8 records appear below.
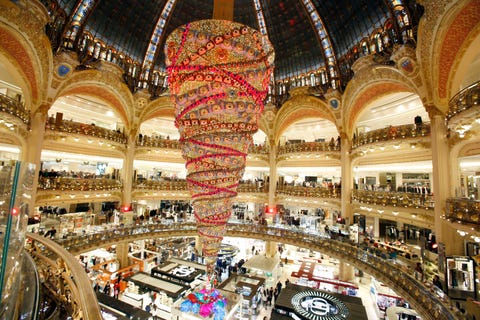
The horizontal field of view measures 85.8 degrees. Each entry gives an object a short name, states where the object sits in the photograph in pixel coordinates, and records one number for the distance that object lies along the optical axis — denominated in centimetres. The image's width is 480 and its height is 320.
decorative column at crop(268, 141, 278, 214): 2238
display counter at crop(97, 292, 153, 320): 1095
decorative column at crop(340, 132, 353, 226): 1825
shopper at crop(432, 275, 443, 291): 1029
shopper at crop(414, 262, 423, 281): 1000
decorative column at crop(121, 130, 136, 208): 2023
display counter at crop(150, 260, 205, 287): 1512
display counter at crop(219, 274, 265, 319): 1348
